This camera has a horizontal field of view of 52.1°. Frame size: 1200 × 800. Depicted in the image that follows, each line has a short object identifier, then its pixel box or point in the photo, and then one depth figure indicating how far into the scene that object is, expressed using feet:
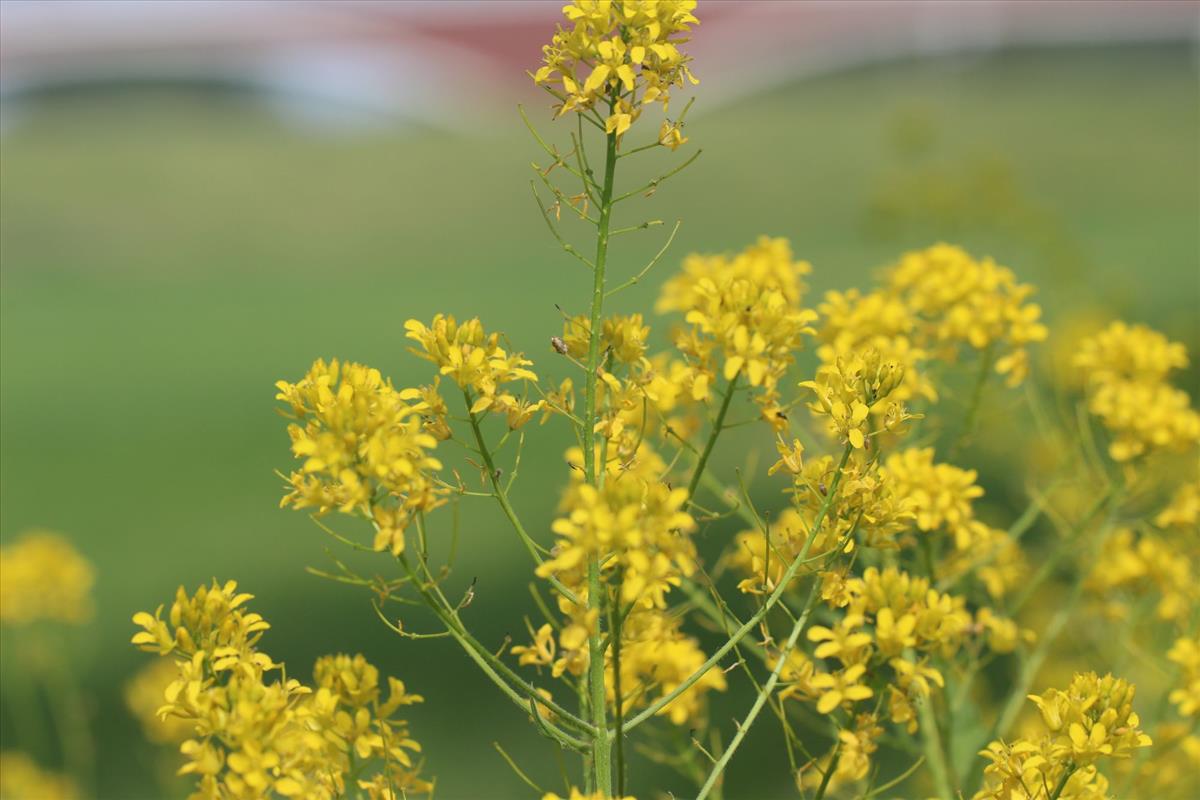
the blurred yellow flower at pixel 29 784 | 11.90
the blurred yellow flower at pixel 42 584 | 12.39
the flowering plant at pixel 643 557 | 3.98
